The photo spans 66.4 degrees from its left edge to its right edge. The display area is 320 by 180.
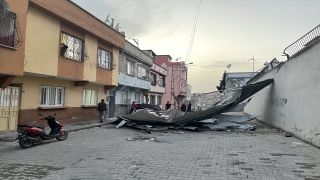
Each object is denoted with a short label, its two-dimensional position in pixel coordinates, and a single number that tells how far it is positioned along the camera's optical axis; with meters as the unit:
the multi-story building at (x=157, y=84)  30.25
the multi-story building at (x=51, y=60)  9.01
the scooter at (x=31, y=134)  7.55
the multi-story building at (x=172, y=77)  44.22
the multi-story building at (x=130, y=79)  20.06
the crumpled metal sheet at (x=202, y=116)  12.79
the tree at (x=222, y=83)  61.87
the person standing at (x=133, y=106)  21.10
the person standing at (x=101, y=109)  15.36
